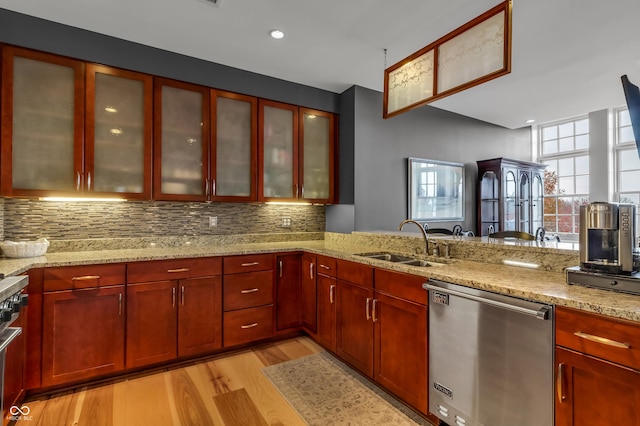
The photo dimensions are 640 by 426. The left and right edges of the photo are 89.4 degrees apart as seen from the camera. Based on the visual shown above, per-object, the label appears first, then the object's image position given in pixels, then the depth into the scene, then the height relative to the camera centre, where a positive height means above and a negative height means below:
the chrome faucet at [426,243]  2.51 -0.22
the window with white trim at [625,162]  5.05 +0.87
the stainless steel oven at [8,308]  1.43 -0.45
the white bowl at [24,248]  2.30 -0.26
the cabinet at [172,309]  2.46 -0.77
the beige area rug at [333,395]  1.97 -1.24
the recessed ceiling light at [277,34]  2.62 +1.48
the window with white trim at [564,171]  5.71 +0.82
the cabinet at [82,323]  2.19 -0.78
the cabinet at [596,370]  1.16 -0.59
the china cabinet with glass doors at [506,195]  5.04 +0.34
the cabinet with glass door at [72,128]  2.38 +0.68
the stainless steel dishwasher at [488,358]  1.41 -0.70
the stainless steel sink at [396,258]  2.56 -0.36
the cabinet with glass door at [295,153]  3.43 +0.68
